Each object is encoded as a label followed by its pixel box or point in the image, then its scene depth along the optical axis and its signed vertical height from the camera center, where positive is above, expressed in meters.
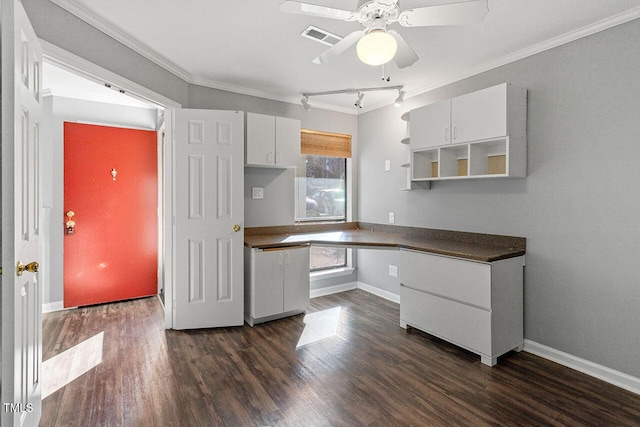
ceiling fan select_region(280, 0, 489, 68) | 1.52 +0.95
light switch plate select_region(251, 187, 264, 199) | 3.75 +0.19
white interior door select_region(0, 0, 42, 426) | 1.27 -0.04
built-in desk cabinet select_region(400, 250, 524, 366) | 2.48 -0.76
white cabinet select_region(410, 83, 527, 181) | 2.59 +0.64
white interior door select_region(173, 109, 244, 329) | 3.05 -0.09
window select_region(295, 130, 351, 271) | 4.20 +0.34
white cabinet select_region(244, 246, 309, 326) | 3.20 -0.75
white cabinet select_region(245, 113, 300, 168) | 3.39 +0.74
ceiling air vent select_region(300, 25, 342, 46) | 2.35 +1.30
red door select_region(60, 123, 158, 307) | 3.68 -0.05
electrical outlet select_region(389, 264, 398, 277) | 4.00 -0.76
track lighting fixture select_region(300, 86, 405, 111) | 3.51 +1.32
